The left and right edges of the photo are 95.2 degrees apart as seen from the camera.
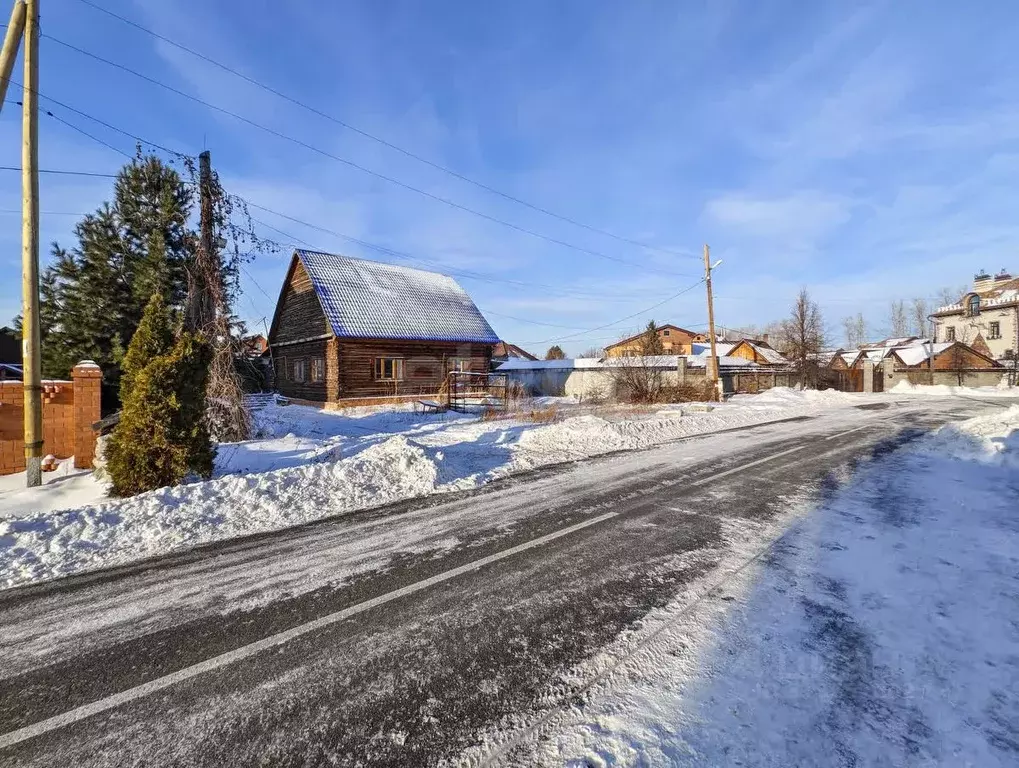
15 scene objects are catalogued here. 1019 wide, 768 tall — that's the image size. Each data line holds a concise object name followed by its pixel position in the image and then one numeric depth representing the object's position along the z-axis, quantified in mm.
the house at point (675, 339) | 58006
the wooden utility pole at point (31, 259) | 6930
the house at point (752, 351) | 46031
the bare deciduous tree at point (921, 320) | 84438
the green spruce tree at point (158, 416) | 6555
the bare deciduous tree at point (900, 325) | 88125
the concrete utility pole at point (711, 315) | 25688
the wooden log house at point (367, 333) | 21875
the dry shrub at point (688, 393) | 24000
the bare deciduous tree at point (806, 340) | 36250
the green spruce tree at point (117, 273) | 16547
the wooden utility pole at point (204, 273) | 10961
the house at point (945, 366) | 40656
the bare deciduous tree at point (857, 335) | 101562
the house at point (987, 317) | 48844
